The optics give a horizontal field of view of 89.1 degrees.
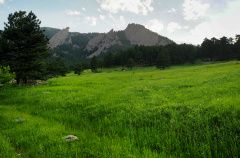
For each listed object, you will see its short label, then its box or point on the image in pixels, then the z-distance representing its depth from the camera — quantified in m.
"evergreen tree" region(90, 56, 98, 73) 84.25
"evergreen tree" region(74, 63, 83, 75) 75.14
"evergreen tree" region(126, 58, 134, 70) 81.00
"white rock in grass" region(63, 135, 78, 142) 5.36
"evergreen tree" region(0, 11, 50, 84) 20.66
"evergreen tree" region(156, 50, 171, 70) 74.39
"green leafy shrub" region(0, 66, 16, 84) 11.03
